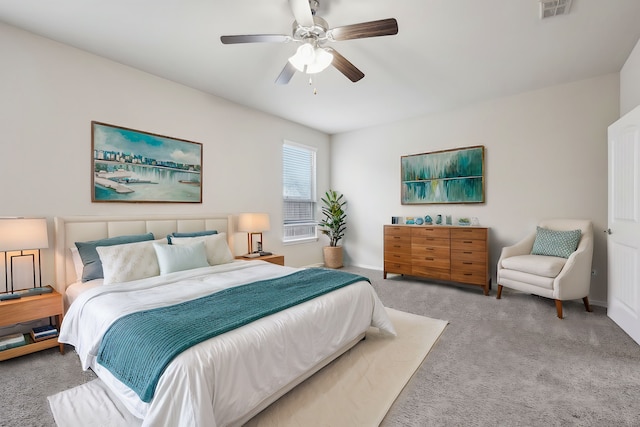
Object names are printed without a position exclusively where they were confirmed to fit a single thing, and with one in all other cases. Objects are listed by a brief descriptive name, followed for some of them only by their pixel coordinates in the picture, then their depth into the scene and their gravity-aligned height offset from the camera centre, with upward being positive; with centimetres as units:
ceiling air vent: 221 +161
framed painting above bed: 301 +55
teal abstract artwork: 443 +59
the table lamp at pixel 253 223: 405 -14
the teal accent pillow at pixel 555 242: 340 -37
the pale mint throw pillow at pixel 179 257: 275 -43
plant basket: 560 -84
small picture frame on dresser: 506 -13
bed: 130 -69
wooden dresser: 402 -61
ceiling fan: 203 +133
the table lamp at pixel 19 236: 222 -17
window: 523 +40
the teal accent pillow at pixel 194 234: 327 -24
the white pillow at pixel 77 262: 270 -45
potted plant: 562 -23
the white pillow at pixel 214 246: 317 -38
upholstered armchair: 312 -58
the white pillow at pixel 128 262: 251 -43
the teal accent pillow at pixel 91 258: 261 -40
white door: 254 -12
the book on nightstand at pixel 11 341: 224 -100
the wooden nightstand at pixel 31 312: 217 -77
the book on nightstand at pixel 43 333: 237 -99
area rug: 165 -117
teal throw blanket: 138 -61
